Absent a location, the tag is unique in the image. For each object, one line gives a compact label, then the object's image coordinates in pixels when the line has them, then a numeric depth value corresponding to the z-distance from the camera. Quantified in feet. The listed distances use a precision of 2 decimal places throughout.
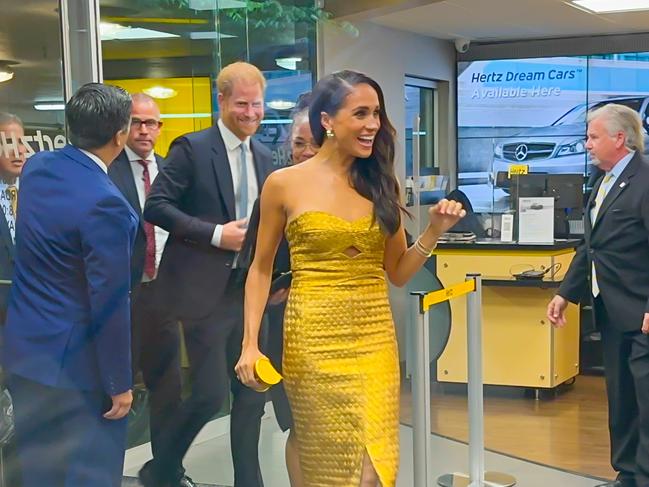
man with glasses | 10.21
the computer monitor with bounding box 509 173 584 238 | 19.04
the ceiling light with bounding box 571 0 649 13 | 20.61
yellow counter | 17.92
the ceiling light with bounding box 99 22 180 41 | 12.20
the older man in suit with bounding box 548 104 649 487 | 11.52
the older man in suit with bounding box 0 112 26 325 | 8.38
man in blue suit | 7.68
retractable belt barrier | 9.58
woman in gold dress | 7.43
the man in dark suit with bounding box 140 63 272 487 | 9.90
